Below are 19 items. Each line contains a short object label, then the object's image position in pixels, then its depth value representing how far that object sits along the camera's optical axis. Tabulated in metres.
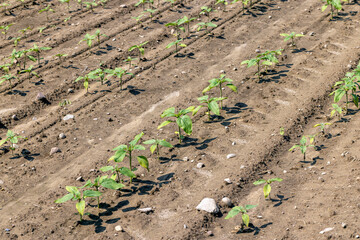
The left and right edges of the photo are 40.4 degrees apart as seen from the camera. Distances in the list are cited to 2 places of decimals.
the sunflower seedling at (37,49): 9.77
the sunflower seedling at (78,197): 5.68
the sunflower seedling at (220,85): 7.87
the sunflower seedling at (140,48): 9.61
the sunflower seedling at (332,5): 10.66
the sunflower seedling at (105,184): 5.89
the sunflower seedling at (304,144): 6.44
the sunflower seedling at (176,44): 9.63
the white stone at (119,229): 5.67
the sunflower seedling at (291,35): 9.57
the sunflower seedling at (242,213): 5.37
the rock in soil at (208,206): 5.79
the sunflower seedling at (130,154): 6.34
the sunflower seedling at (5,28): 11.06
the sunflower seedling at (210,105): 7.34
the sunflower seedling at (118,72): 8.73
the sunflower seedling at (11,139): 7.25
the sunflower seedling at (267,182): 5.81
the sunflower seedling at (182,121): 6.93
